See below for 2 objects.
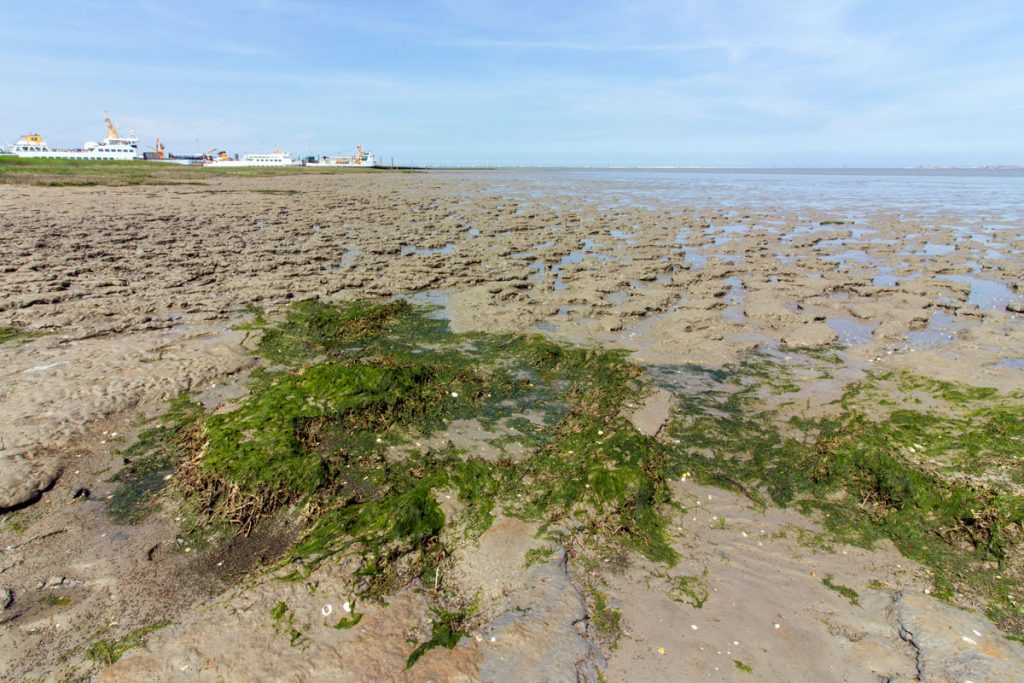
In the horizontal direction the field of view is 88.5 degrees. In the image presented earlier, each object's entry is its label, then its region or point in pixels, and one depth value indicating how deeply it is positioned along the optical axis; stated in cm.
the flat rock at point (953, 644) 280
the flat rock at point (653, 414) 536
